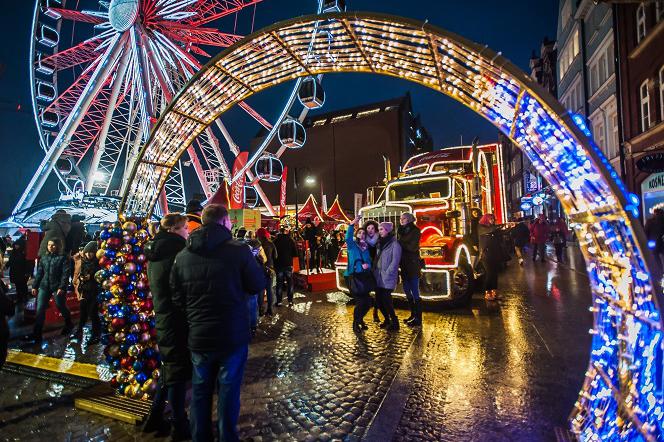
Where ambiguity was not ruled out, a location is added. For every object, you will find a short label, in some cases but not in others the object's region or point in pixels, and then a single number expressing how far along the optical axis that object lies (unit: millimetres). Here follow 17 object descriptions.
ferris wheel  15430
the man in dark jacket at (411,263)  6691
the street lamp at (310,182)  47231
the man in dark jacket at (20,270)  9172
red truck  7586
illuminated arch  2439
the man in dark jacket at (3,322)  3492
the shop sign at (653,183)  15071
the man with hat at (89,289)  6469
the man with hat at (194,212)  5012
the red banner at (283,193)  22200
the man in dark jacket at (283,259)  8758
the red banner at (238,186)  15505
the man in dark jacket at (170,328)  3176
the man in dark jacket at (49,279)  6191
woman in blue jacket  6375
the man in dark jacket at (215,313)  2834
